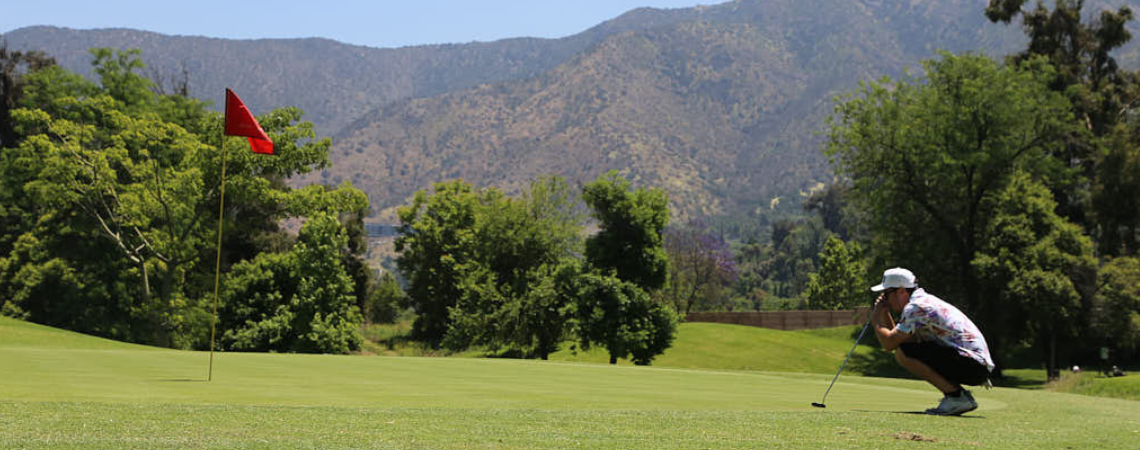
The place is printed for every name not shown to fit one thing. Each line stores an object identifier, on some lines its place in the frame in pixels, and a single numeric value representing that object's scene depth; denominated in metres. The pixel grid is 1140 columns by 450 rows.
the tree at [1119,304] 44.25
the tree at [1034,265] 44.94
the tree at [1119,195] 50.91
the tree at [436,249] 72.25
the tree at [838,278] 92.19
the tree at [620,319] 42.69
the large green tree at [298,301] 48.53
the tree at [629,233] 44.44
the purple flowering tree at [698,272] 97.06
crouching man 11.20
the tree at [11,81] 63.53
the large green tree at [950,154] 50.25
